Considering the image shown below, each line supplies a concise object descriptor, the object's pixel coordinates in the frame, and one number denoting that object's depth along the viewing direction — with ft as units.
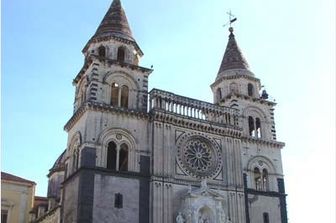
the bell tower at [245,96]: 107.86
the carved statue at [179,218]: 81.71
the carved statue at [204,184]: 88.18
